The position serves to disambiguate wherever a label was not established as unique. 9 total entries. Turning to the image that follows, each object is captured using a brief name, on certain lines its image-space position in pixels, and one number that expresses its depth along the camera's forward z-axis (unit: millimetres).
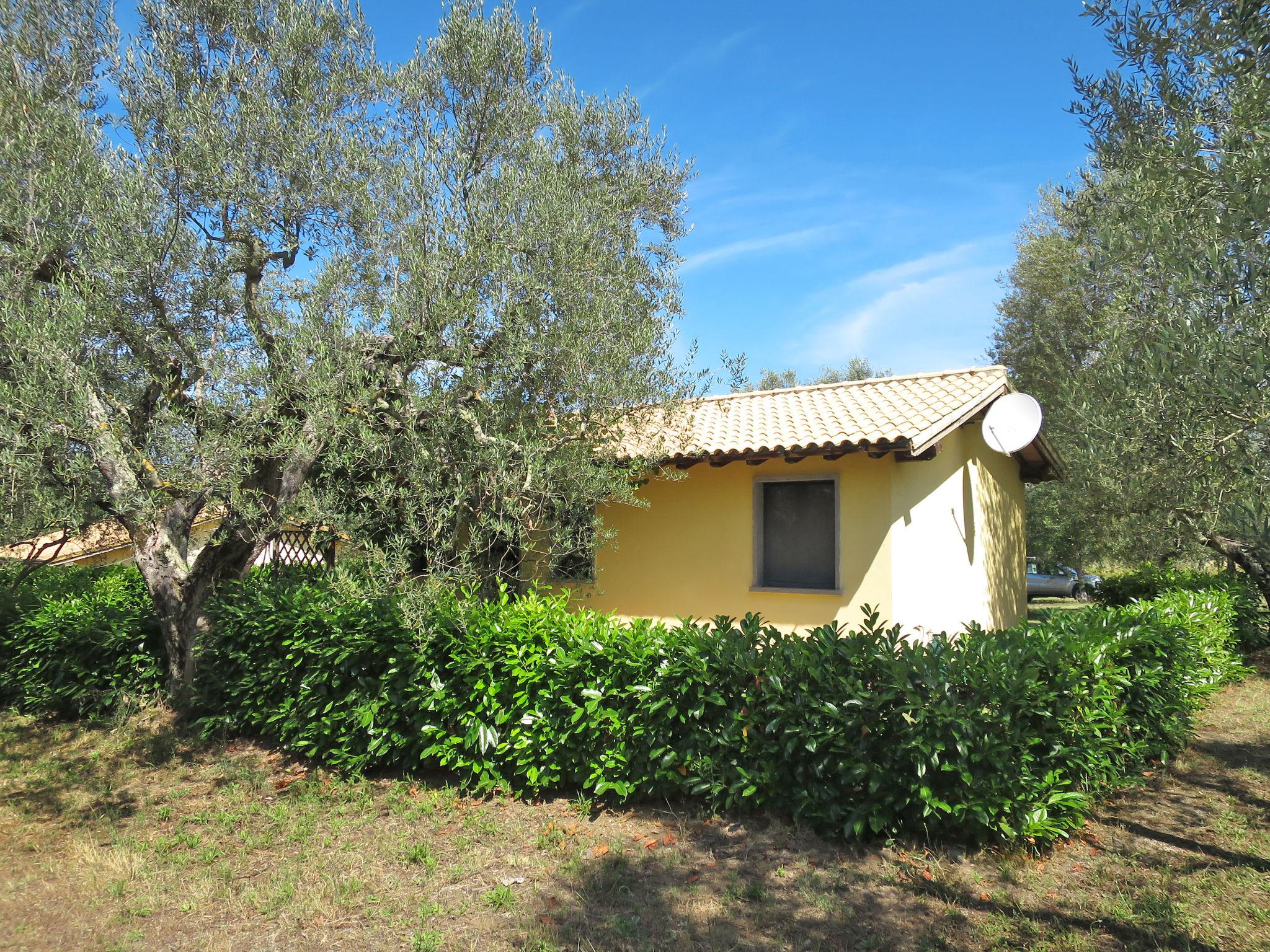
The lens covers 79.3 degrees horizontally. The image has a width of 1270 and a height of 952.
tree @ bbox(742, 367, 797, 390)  36250
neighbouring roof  7457
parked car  26892
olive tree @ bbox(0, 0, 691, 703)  6094
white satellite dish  9070
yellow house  8750
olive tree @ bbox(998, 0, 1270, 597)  3564
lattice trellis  9898
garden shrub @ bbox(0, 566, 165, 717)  8906
